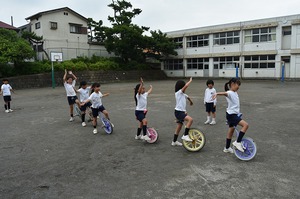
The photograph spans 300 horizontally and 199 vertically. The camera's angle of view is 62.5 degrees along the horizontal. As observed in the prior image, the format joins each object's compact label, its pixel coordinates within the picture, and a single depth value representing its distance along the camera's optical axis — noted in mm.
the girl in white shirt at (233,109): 5059
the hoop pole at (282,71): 27548
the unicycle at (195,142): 5559
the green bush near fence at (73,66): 25172
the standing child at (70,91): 9391
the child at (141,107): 6232
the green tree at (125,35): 33019
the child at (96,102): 7340
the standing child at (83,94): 8680
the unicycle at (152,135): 6327
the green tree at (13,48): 22234
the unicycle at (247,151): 4957
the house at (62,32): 33031
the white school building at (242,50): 28889
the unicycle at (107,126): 7304
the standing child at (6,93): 11695
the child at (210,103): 8223
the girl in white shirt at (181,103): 5730
